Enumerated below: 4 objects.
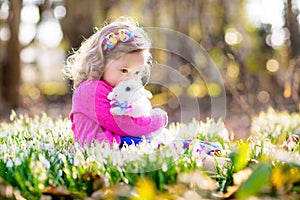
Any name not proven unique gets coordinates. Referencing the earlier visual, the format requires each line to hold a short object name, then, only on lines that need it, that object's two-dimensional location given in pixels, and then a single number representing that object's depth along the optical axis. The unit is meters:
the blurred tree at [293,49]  6.52
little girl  3.21
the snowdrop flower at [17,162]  2.34
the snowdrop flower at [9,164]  2.35
